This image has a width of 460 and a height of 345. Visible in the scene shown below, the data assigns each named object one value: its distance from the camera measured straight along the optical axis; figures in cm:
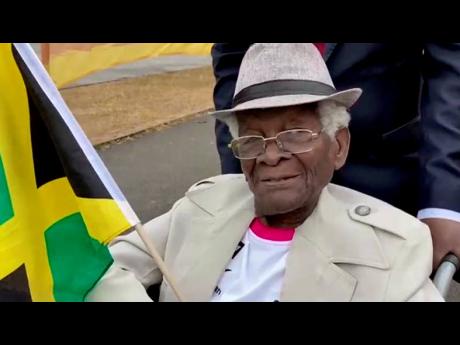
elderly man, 249
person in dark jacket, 272
